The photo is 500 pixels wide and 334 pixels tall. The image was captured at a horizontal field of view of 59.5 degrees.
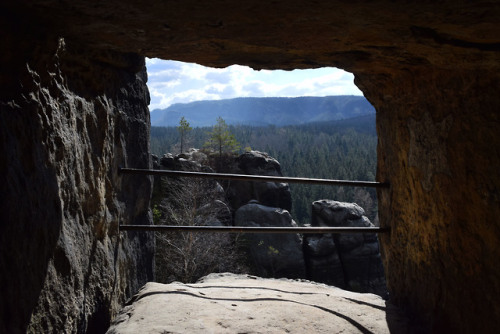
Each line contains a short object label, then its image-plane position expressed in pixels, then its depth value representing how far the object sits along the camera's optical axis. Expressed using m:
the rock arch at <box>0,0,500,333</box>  1.43
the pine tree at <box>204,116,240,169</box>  27.38
